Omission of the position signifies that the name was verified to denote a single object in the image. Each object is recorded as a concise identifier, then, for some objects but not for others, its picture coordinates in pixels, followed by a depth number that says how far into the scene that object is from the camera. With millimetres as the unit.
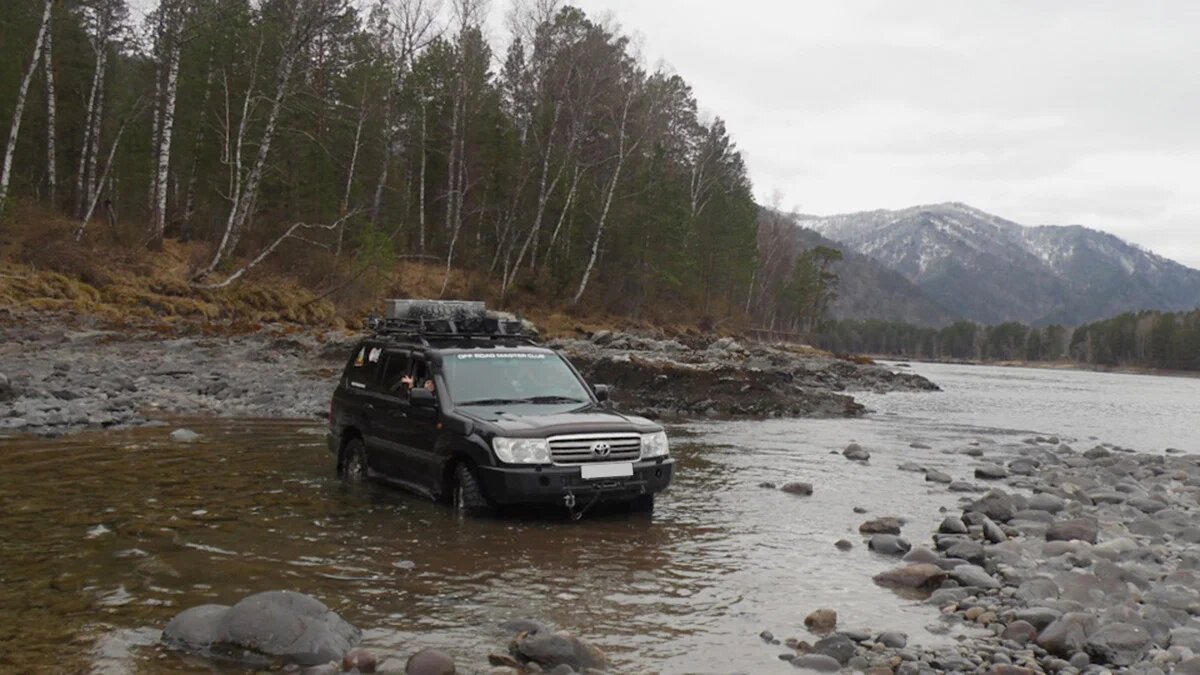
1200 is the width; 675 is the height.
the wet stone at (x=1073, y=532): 9469
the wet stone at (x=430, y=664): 5047
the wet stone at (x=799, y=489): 12148
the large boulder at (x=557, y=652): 5301
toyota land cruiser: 8664
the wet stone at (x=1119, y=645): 5785
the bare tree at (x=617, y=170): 46219
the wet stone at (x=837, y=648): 5652
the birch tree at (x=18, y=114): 26531
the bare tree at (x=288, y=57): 29703
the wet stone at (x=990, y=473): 14875
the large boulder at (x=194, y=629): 5254
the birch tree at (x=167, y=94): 30188
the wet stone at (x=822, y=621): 6258
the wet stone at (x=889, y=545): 8789
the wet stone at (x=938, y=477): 14055
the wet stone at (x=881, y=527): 9641
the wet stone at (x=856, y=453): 16141
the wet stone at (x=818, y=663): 5461
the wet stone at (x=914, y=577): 7512
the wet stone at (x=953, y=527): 9648
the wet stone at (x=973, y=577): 7496
